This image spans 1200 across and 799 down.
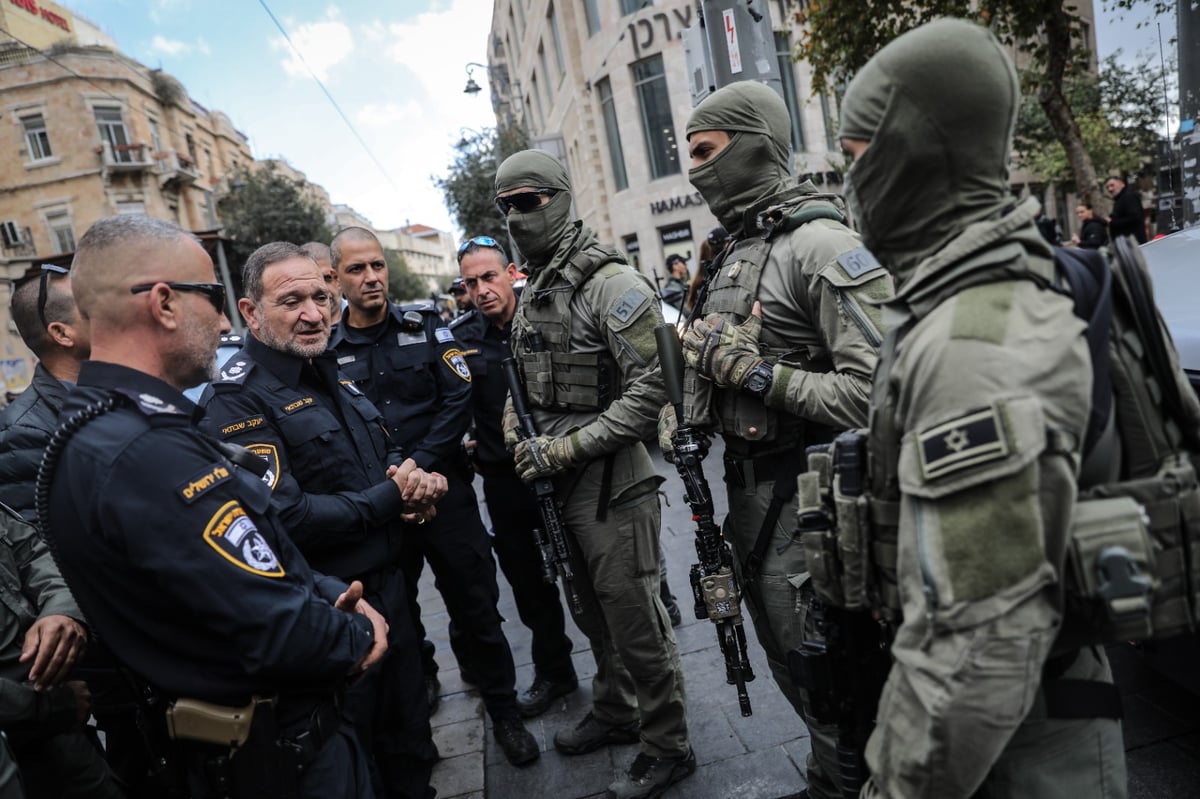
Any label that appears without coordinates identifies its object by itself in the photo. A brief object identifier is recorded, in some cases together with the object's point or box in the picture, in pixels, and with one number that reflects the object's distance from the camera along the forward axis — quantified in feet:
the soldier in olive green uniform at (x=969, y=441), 3.55
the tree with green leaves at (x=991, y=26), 29.99
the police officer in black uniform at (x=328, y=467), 8.28
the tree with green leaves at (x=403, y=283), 152.25
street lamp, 103.65
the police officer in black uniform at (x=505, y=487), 12.30
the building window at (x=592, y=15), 77.70
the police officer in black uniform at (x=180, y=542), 5.25
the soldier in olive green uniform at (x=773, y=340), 6.91
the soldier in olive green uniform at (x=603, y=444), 9.40
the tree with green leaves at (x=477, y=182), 71.51
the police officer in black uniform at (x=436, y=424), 11.09
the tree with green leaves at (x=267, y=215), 94.99
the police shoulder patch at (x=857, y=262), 6.82
